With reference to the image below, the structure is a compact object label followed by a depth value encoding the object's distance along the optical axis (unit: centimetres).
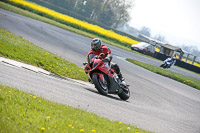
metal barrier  9069
